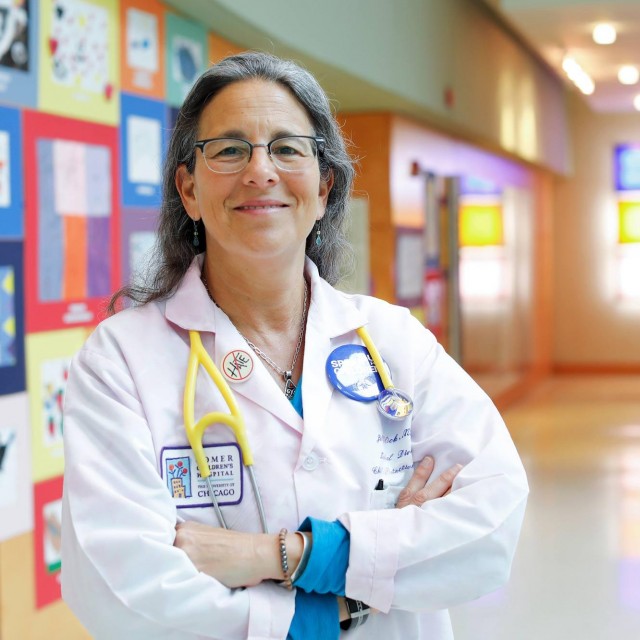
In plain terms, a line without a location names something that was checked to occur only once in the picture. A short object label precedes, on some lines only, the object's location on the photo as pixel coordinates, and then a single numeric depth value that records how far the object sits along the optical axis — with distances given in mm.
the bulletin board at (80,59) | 4004
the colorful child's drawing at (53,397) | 4059
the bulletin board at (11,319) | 3797
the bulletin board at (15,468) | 3826
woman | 1766
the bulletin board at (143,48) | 4527
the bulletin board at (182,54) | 4910
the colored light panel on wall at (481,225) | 12492
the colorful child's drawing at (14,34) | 3732
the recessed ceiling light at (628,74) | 11070
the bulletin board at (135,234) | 4594
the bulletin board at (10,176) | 3771
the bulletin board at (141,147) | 4551
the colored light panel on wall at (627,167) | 17188
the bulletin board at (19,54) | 3750
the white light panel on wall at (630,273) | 17297
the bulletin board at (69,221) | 3971
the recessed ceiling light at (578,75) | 10734
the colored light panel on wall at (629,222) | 17328
